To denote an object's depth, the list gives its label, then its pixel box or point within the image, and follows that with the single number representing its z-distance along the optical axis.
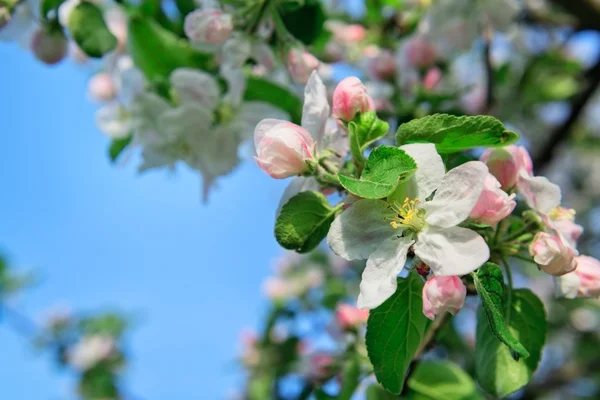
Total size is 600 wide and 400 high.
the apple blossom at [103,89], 0.61
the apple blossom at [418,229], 0.38
